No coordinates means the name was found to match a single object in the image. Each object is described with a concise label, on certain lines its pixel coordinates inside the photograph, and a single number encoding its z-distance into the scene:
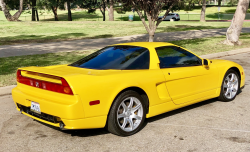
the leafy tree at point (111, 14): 42.22
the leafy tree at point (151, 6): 11.85
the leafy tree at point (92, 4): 54.56
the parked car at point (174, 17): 49.42
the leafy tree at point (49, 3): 46.97
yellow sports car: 3.94
